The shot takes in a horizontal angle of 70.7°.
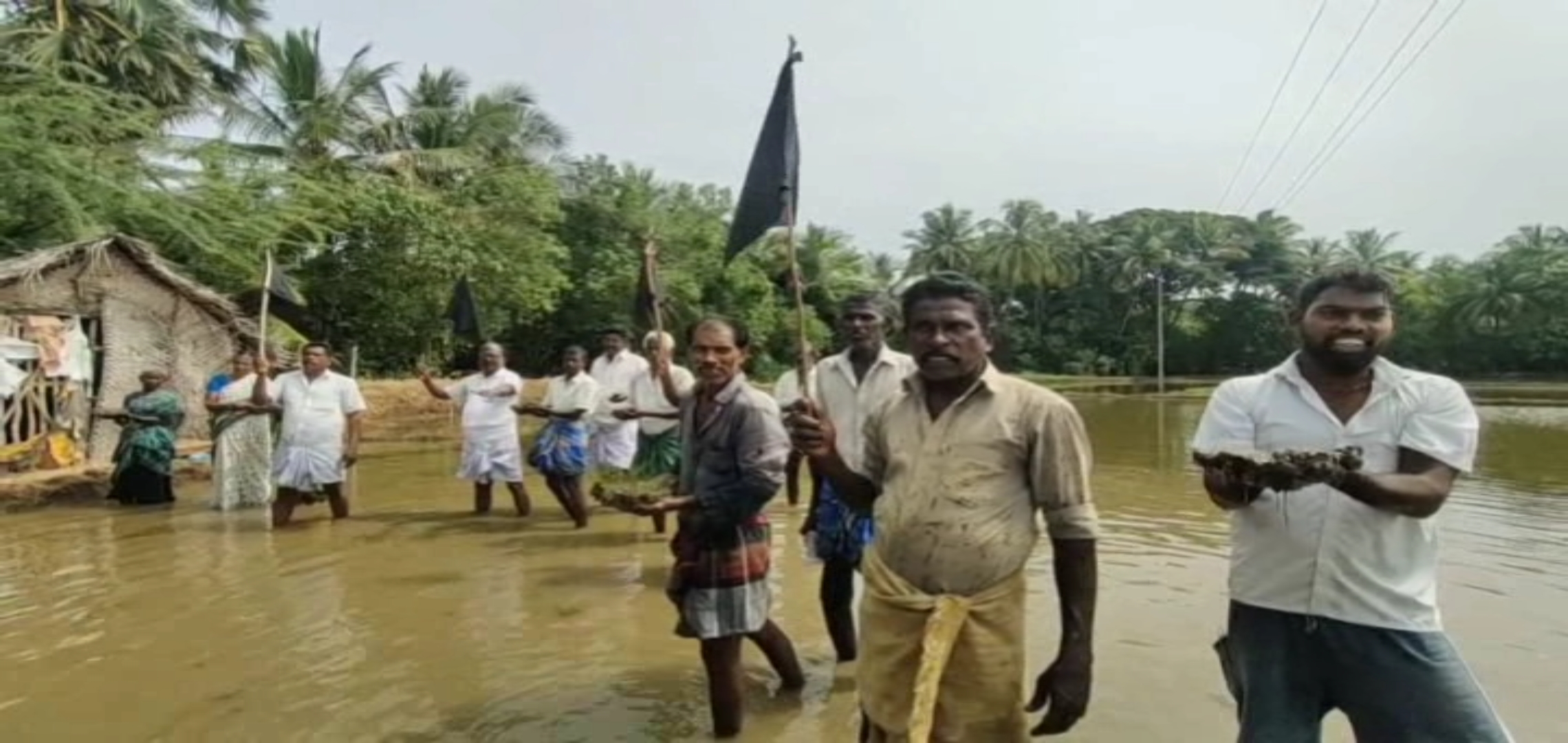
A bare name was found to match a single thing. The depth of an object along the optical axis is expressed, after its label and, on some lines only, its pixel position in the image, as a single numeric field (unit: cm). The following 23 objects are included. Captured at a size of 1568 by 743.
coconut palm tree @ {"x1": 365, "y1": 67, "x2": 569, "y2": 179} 2652
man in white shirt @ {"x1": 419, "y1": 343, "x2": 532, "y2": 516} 925
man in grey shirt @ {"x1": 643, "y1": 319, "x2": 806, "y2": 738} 387
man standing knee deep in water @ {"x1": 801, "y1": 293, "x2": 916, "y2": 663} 470
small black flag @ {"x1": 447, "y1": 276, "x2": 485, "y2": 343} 1205
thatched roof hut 1088
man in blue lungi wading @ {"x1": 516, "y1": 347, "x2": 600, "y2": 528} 875
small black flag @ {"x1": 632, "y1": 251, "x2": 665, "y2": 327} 527
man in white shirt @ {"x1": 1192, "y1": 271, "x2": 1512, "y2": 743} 261
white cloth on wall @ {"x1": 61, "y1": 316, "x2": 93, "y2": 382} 1111
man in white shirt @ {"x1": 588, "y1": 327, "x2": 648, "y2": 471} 890
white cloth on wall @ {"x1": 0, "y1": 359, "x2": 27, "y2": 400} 970
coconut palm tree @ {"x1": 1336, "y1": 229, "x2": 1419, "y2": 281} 5894
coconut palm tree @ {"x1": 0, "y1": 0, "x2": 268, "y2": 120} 1977
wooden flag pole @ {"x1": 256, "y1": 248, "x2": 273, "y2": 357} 955
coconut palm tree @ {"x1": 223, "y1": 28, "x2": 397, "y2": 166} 2477
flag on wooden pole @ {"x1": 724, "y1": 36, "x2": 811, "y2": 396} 345
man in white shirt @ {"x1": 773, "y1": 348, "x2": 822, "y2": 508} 710
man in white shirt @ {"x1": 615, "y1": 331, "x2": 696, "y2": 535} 786
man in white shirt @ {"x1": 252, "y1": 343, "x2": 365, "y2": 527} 866
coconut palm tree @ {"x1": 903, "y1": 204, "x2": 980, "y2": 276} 5938
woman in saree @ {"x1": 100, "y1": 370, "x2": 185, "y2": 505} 1019
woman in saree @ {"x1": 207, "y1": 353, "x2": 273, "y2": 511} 984
